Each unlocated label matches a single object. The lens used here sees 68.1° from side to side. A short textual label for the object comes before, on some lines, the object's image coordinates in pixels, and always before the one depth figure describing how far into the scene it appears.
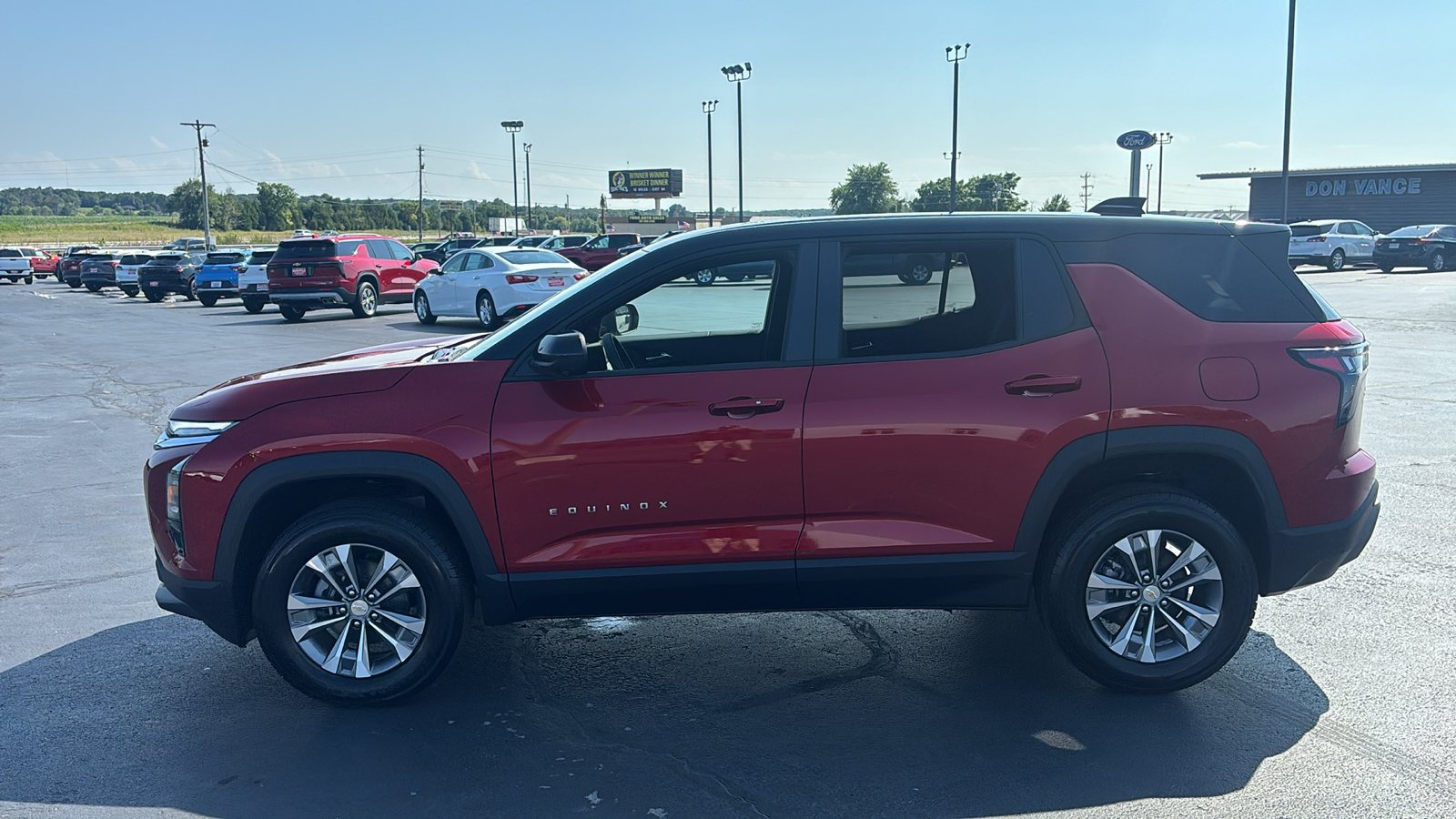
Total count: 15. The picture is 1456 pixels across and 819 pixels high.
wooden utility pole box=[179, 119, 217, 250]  85.19
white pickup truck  51.59
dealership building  52.03
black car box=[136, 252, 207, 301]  34.97
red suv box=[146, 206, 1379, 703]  3.94
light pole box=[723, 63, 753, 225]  63.94
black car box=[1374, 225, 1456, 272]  34.75
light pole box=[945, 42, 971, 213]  49.81
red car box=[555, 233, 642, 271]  33.81
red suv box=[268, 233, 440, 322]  23.64
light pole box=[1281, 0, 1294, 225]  35.53
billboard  107.12
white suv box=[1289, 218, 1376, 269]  35.59
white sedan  20.34
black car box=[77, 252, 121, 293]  41.75
